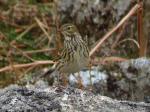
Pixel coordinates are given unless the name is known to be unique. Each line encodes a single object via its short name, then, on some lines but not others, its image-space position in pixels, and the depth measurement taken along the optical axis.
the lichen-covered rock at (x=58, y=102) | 4.96
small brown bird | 7.60
